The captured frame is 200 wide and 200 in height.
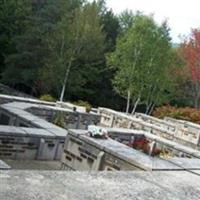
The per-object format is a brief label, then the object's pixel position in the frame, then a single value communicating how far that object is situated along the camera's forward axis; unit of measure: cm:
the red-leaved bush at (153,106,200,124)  2241
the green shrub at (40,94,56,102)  1874
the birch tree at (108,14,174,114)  2841
